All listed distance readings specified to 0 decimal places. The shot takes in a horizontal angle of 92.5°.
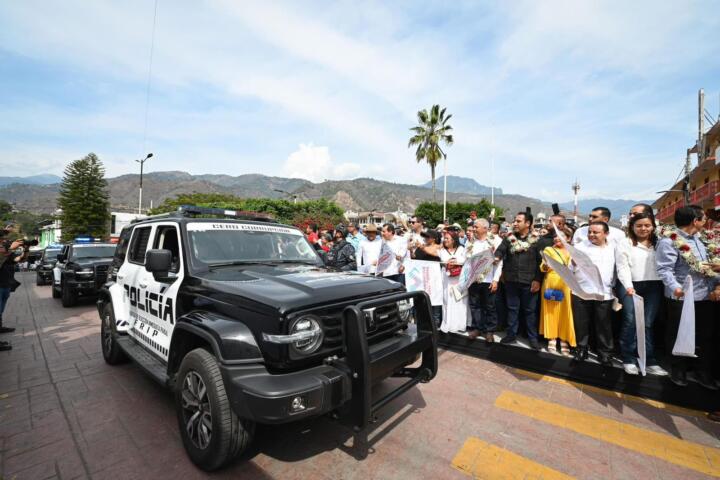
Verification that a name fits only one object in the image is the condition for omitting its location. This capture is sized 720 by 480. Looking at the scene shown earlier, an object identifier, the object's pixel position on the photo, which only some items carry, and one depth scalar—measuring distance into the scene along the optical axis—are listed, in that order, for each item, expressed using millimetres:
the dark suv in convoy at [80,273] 9430
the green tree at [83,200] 37000
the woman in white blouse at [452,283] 5523
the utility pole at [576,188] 45203
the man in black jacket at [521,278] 4859
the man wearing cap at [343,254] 8406
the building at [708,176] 24878
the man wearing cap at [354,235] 10980
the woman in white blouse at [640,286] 3998
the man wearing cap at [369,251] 7820
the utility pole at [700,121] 18859
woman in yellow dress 4704
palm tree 36188
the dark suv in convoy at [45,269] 16047
